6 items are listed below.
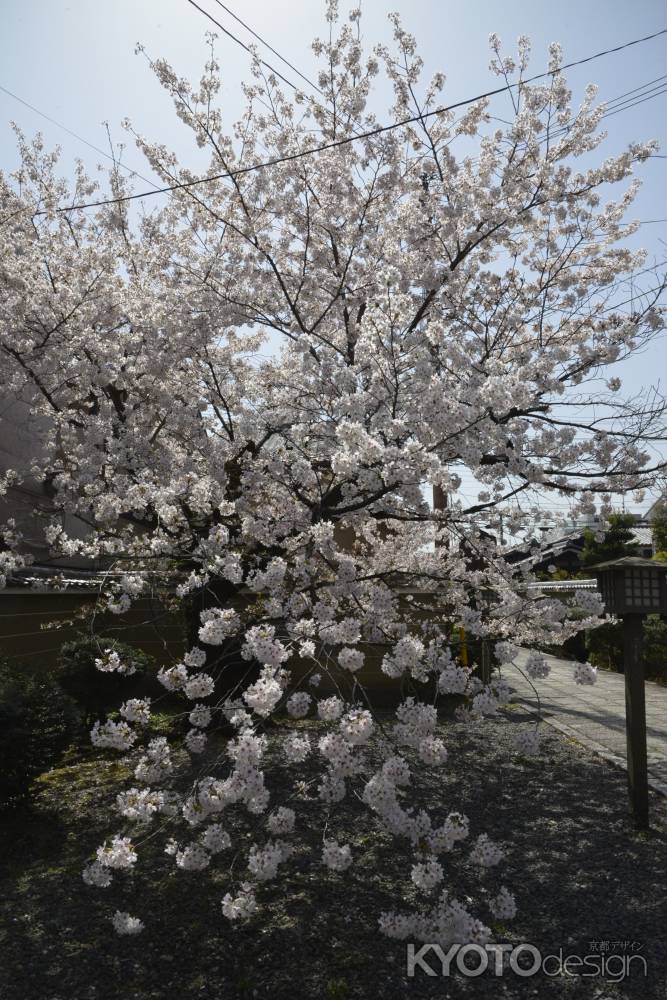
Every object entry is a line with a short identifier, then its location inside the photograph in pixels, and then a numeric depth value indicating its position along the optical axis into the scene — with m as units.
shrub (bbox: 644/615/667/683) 11.49
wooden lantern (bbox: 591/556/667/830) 5.08
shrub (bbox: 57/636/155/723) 8.02
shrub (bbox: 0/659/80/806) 5.01
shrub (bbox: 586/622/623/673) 13.57
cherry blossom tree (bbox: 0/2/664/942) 4.51
